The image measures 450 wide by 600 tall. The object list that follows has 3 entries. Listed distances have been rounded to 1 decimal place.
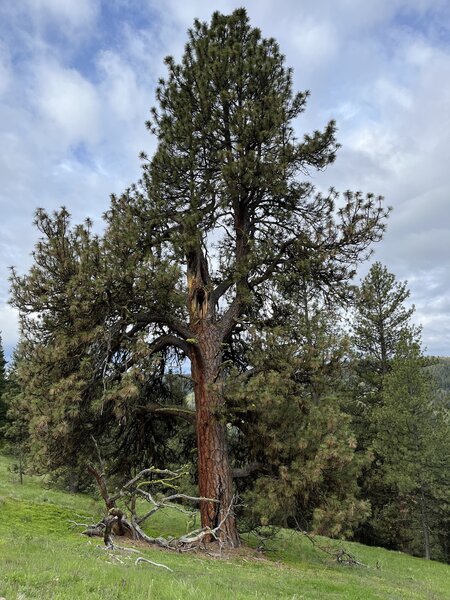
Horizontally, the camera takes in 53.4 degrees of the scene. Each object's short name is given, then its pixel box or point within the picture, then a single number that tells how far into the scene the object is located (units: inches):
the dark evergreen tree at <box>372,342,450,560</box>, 890.7
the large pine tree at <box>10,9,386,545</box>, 438.0
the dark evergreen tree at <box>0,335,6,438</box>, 1631.4
